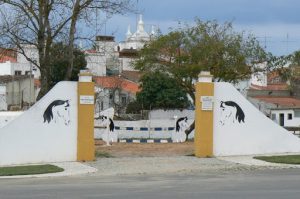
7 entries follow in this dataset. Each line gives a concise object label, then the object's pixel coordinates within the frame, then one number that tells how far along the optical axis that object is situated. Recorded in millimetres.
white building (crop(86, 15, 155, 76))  27653
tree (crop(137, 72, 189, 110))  56531
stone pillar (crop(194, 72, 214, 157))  22922
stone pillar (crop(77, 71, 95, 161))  21750
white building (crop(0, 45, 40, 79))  74375
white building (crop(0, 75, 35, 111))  63791
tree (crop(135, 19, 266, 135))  42969
